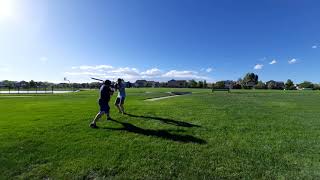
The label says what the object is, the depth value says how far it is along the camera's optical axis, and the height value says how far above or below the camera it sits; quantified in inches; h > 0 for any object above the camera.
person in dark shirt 203.6 -13.5
